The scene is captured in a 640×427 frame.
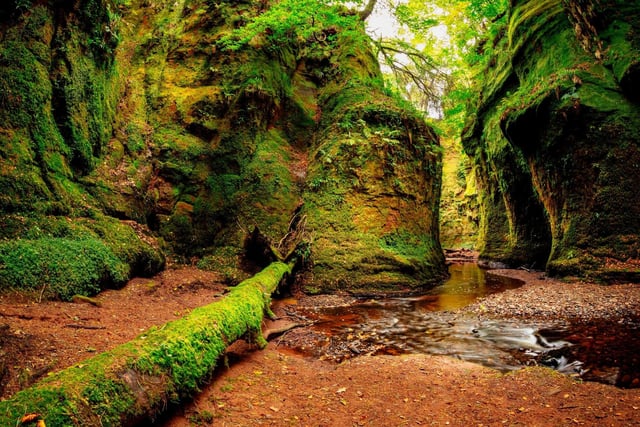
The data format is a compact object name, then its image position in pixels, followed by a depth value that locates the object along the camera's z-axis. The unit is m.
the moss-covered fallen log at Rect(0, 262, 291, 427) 2.32
